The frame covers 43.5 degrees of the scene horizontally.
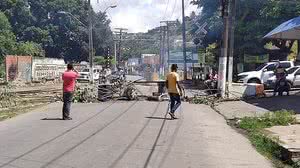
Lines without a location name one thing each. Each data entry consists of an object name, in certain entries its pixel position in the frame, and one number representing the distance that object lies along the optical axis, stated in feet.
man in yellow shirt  40.49
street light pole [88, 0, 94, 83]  118.62
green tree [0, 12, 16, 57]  157.62
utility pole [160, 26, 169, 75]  211.40
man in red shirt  39.18
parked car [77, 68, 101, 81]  144.82
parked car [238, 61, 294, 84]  80.83
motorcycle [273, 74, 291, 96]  61.37
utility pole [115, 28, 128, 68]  255.43
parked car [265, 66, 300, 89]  73.62
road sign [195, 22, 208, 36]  106.16
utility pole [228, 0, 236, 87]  67.10
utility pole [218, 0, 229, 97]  63.60
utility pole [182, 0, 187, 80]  144.65
